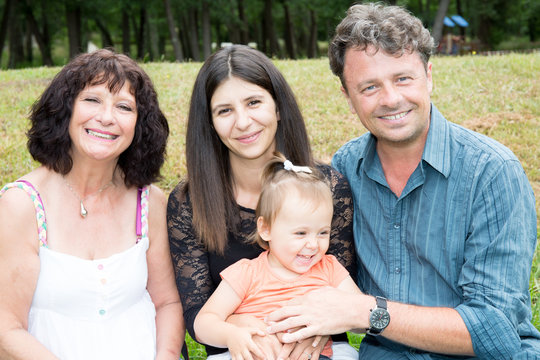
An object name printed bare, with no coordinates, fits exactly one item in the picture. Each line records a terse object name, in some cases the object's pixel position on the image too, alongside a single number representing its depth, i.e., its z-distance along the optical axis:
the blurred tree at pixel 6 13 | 26.08
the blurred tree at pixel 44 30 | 27.66
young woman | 3.27
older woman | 3.00
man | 2.82
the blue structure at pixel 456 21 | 29.45
